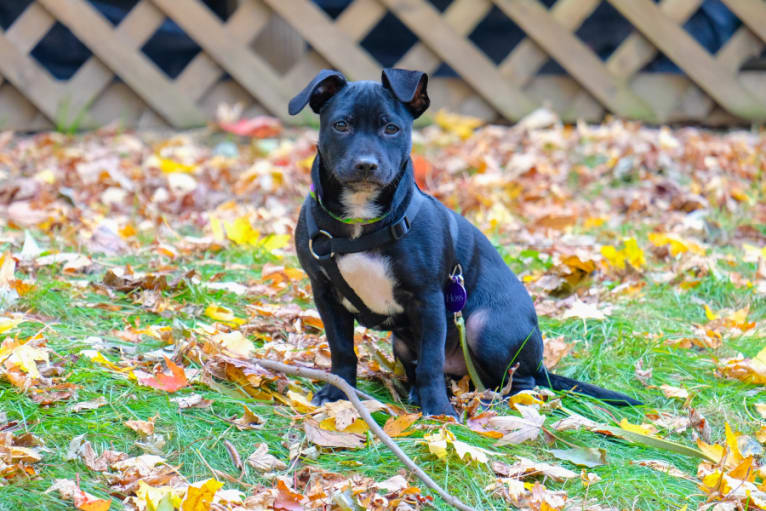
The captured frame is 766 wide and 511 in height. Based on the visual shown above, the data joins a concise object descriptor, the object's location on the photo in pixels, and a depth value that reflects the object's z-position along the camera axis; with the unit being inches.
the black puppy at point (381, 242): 170.2
